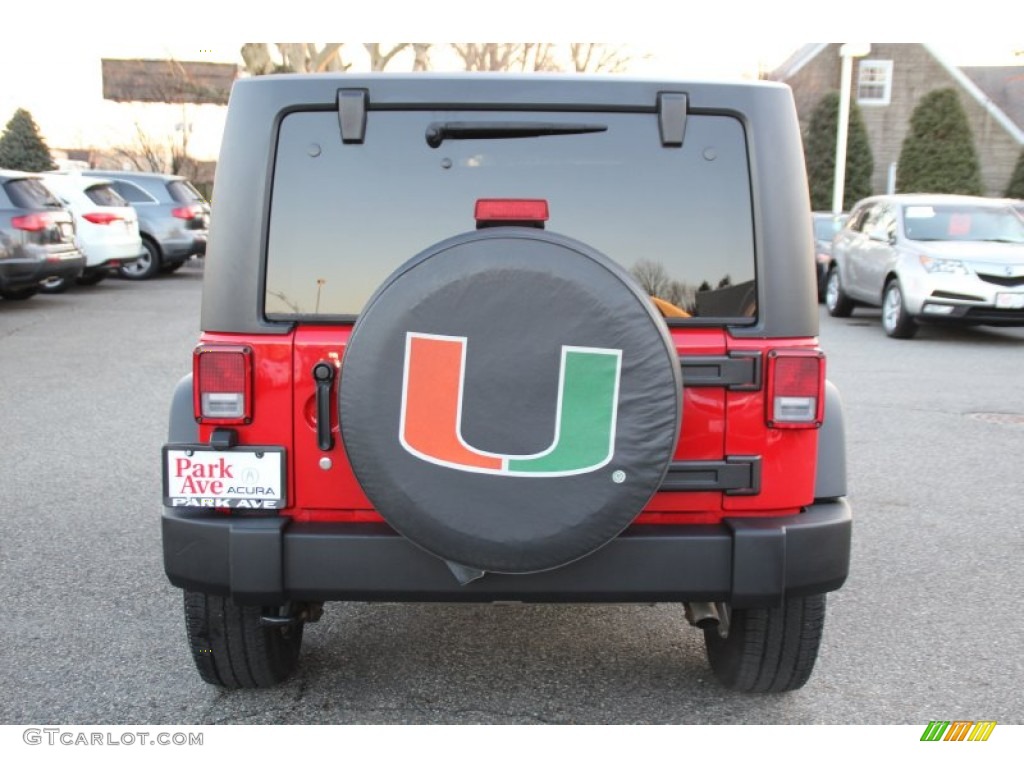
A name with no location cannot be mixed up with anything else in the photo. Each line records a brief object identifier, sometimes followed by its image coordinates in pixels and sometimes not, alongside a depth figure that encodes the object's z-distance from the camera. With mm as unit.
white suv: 16578
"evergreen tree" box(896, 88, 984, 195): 33156
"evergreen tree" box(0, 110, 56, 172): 32594
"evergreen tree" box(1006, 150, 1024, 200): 31203
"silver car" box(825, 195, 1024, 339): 12000
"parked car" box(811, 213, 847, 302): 17047
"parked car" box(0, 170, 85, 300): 12992
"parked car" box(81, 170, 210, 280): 19344
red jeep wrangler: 2986
